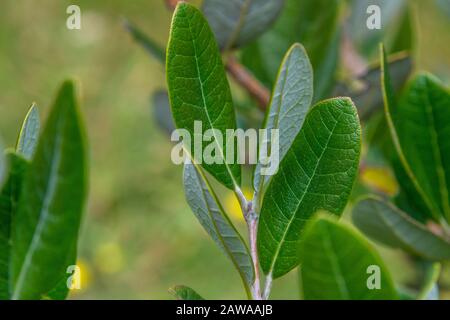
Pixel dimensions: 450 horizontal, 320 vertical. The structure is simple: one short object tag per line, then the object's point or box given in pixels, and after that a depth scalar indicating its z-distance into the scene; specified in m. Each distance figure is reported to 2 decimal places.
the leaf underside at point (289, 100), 0.34
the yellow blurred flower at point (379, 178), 0.51
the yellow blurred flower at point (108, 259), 1.29
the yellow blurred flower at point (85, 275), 1.18
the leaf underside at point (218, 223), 0.33
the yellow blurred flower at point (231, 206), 1.10
